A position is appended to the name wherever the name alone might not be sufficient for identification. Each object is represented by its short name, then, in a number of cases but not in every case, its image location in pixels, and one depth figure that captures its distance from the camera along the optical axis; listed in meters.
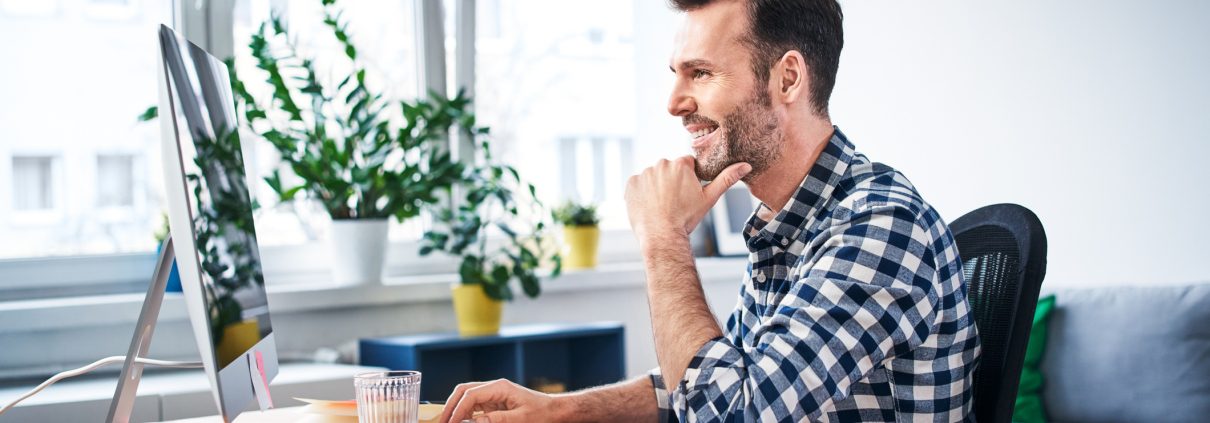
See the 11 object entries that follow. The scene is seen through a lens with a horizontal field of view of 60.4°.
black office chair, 1.23
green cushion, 2.68
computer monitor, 0.99
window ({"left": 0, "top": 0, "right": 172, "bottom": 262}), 2.89
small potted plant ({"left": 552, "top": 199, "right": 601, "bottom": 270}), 3.75
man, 1.17
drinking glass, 1.23
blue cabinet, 2.98
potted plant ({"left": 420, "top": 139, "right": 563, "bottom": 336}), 3.09
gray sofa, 2.45
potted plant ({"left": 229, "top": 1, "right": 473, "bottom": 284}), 2.97
